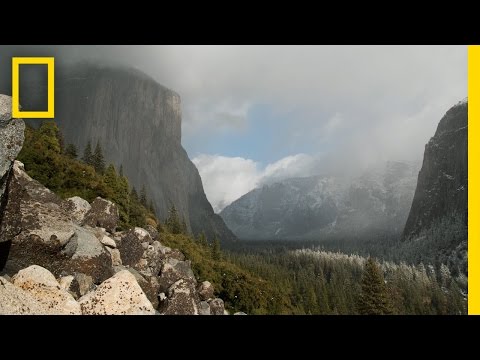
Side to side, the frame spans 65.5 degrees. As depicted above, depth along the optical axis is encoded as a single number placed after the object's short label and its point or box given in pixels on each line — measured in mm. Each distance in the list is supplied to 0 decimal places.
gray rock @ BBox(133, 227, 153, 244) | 28203
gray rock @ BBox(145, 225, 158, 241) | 43375
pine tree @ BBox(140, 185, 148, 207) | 100938
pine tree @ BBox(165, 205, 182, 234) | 93812
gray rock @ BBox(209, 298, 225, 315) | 32138
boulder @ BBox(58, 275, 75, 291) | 13344
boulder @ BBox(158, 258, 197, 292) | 22750
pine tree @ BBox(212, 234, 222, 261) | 79025
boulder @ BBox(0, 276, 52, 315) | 9305
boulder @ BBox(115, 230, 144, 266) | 23950
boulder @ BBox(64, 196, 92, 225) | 24219
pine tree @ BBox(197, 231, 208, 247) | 94100
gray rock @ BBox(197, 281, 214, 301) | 35875
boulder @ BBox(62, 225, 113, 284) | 15547
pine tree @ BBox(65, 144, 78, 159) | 64969
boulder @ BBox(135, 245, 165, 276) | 23355
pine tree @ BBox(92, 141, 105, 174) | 84812
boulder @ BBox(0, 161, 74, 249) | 13289
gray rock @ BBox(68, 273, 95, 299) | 13688
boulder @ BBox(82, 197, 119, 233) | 26703
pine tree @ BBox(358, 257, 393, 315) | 61094
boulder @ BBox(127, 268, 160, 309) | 18875
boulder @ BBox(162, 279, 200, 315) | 18344
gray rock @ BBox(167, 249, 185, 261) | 38469
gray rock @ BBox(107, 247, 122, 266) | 21312
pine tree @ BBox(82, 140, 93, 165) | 88919
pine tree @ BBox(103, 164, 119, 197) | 45066
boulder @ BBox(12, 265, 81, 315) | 10728
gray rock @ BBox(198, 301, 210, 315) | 28147
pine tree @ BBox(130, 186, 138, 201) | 88750
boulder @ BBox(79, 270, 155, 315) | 11109
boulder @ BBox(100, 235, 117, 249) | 21825
